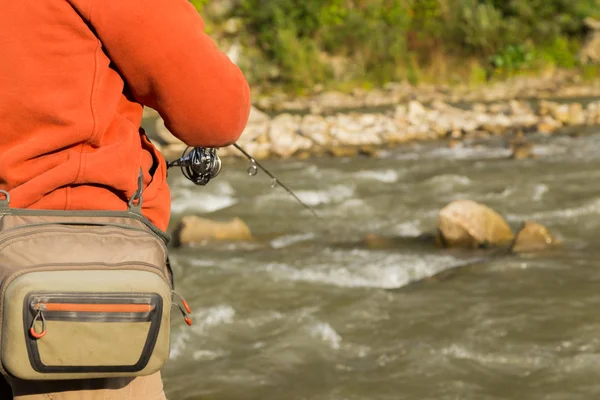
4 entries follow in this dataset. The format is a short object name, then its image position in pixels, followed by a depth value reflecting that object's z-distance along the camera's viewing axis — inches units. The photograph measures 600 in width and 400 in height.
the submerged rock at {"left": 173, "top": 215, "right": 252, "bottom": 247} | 467.5
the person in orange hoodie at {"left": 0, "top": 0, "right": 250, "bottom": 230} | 95.8
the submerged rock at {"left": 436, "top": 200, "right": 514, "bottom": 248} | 433.1
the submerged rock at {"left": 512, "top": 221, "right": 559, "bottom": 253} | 415.8
